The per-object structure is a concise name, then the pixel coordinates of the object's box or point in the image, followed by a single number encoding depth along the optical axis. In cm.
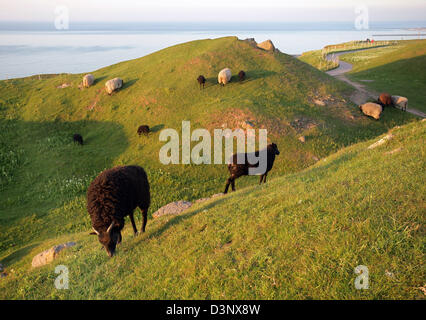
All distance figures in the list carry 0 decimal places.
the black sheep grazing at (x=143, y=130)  2716
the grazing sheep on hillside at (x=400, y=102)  3080
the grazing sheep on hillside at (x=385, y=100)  3062
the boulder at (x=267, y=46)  3878
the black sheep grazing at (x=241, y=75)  3186
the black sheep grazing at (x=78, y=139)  2847
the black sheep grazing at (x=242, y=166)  1677
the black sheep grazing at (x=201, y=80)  3170
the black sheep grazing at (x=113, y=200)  858
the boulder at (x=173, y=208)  1537
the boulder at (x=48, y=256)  1044
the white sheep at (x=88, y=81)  3884
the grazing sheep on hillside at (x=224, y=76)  3173
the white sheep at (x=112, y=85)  3547
